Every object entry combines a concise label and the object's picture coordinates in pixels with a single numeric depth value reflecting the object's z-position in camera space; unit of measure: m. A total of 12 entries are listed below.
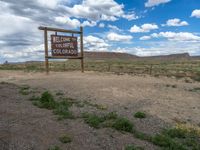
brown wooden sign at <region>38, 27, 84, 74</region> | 10.06
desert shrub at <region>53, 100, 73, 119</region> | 3.68
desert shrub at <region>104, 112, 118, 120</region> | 3.81
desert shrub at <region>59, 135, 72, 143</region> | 2.71
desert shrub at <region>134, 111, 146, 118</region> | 4.16
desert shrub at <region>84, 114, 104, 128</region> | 3.39
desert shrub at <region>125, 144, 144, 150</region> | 2.73
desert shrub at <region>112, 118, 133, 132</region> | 3.35
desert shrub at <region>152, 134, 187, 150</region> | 3.00
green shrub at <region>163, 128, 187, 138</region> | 3.50
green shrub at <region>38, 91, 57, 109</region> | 4.22
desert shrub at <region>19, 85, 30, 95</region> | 5.58
